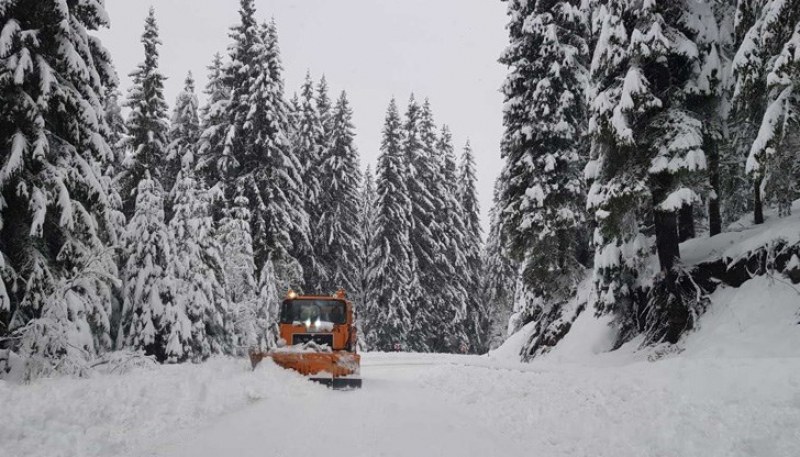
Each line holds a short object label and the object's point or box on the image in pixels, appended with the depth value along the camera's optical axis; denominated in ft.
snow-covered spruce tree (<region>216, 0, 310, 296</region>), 86.84
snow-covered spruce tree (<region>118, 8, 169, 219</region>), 69.92
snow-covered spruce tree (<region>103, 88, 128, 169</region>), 78.01
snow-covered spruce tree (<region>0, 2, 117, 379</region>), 35.58
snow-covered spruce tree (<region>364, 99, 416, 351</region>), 117.08
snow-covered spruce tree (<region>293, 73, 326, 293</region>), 110.22
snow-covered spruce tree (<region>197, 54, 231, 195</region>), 86.38
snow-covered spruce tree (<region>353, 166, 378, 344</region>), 122.21
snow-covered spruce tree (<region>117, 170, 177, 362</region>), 59.62
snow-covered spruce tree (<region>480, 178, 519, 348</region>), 143.95
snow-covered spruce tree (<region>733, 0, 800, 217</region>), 29.78
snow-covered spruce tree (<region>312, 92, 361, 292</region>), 115.96
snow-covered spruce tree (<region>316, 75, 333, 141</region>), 132.36
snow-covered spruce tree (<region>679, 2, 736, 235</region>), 40.50
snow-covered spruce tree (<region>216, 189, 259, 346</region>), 74.18
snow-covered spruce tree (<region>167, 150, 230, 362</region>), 62.08
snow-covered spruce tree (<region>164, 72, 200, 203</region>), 84.99
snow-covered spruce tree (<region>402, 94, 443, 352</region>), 124.88
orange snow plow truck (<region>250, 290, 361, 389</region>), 49.10
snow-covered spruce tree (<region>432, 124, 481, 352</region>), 131.95
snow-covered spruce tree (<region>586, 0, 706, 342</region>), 39.04
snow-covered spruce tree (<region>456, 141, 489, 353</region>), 147.13
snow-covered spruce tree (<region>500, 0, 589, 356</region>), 57.67
